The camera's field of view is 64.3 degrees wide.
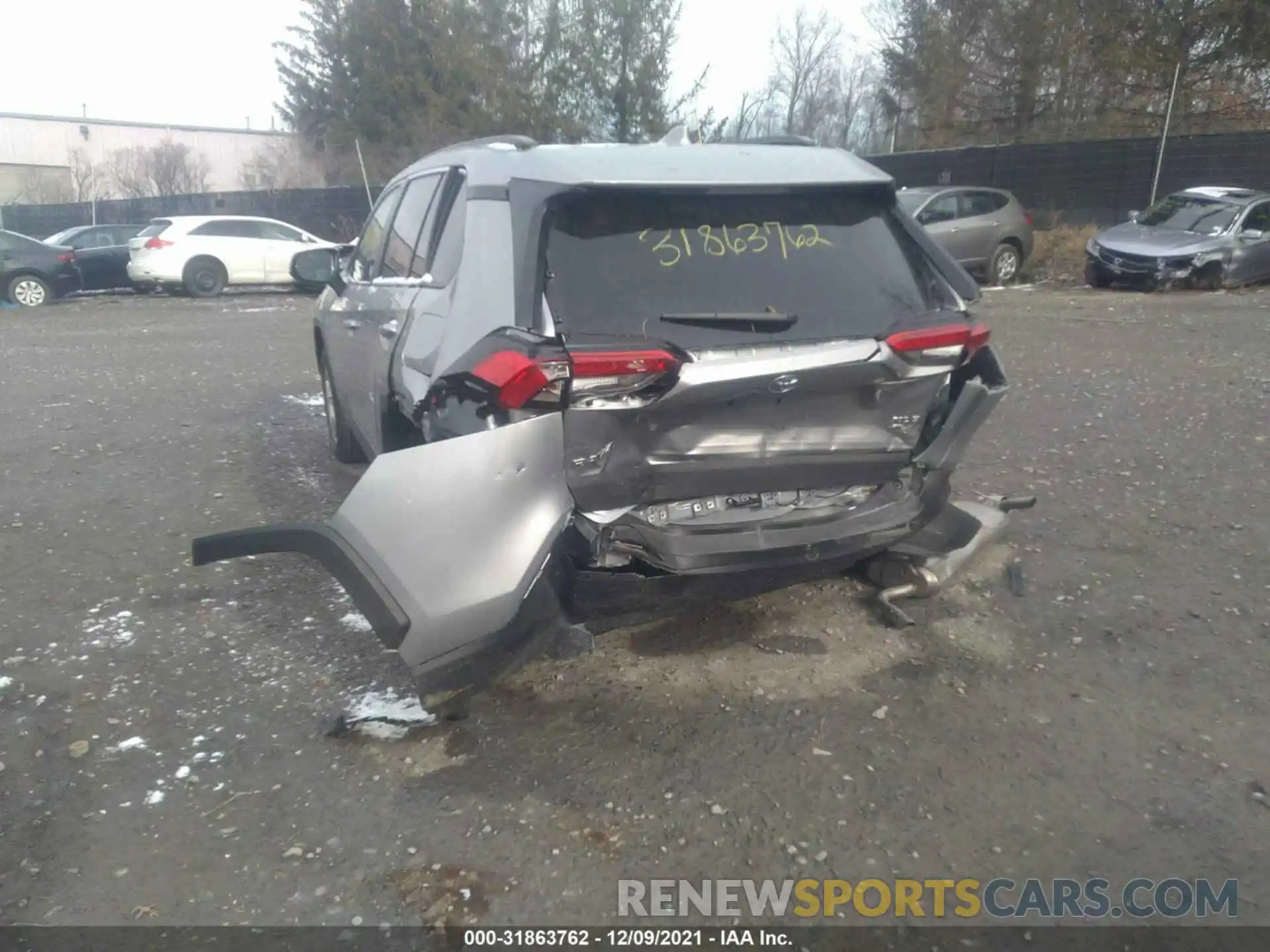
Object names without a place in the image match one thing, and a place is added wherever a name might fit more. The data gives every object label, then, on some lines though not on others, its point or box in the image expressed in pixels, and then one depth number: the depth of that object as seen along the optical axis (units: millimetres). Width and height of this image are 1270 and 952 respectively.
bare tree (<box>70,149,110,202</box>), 48844
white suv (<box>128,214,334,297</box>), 18984
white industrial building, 57562
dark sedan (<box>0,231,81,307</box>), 18359
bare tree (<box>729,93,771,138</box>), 38719
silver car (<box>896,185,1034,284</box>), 17234
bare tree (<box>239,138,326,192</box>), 44094
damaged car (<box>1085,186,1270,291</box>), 15219
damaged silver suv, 3066
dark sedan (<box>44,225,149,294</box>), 19552
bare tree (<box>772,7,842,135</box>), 56688
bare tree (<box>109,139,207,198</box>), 48688
